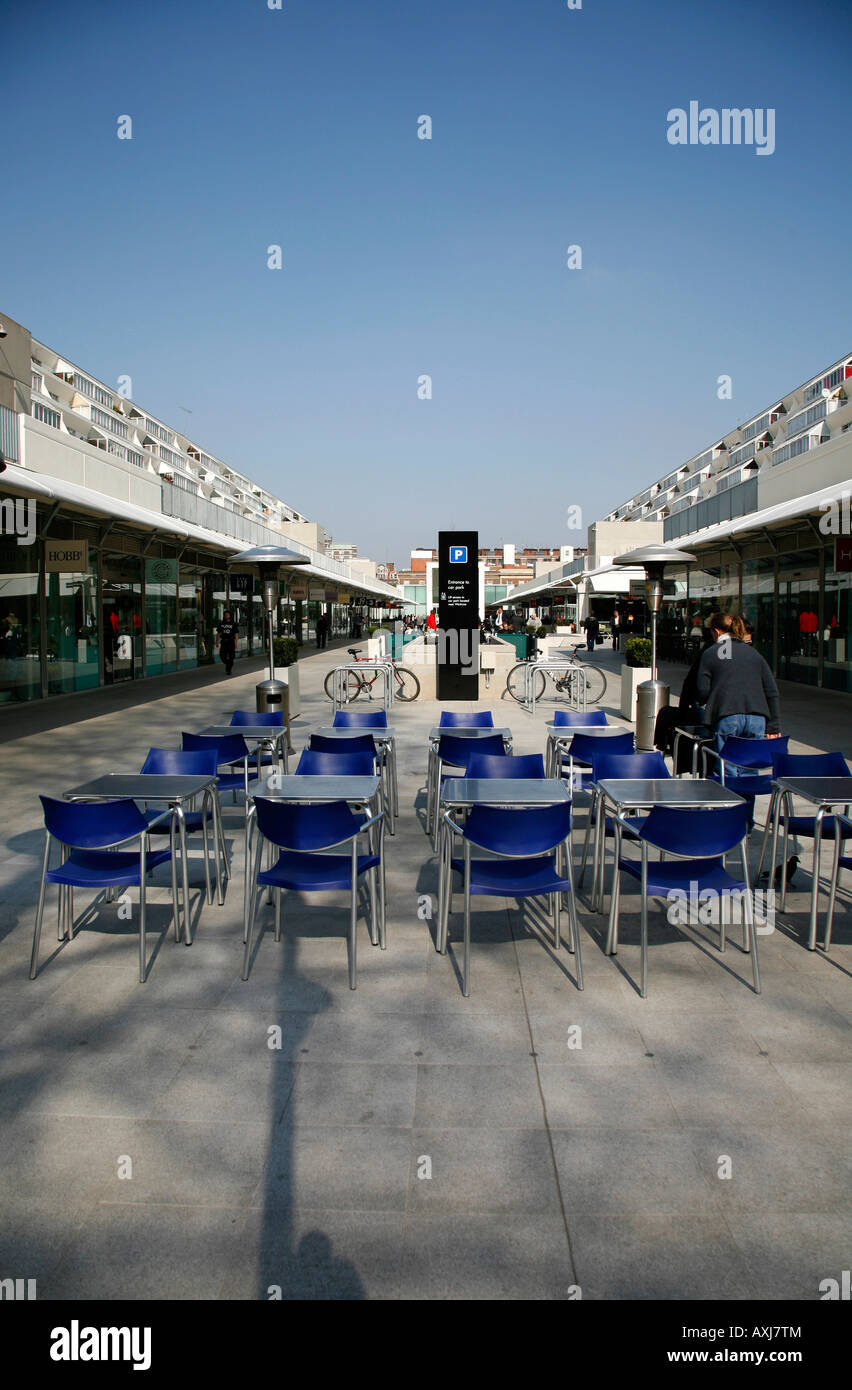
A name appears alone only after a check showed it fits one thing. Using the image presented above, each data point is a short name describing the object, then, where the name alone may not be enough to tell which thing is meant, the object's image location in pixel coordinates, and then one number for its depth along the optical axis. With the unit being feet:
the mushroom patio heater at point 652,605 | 34.45
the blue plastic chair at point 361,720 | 25.13
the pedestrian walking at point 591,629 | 111.04
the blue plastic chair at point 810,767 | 17.49
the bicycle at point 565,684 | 49.73
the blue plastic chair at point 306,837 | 13.53
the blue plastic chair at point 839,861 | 14.19
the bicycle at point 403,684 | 53.36
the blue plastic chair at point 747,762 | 18.67
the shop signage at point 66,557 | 47.06
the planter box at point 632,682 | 43.37
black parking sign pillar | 48.24
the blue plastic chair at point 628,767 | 18.30
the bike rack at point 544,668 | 47.06
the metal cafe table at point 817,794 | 14.44
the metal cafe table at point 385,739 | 22.58
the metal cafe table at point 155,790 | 14.88
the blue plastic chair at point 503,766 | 18.66
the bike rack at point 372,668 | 47.78
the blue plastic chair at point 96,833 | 13.44
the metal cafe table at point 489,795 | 14.39
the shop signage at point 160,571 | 64.08
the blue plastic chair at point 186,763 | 18.34
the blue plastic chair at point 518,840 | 13.34
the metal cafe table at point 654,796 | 14.38
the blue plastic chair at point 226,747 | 20.97
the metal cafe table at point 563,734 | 22.41
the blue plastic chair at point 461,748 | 21.68
